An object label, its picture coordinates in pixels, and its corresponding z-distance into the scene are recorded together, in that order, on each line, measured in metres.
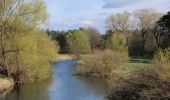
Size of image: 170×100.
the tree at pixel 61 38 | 119.95
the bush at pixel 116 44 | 66.75
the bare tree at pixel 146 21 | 87.00
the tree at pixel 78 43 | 85.06
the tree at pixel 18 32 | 41.22
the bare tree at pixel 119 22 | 91.38
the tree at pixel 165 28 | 63.56
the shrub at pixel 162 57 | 22.67
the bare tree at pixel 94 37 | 105.47
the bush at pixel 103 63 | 49.56
